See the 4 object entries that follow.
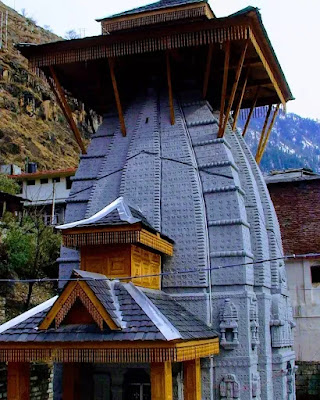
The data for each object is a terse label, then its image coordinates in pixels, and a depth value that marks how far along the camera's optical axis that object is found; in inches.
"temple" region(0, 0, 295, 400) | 401.1
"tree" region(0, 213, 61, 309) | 910.4
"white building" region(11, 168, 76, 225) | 1477.6
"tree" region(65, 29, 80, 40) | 2960.1
